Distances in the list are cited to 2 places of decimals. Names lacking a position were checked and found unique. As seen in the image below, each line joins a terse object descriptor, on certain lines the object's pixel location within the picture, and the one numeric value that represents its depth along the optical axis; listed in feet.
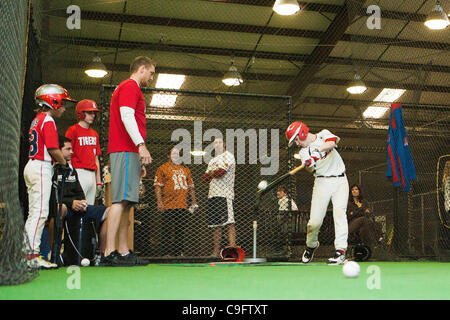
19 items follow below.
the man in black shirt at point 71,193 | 15.01
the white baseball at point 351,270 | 9.05
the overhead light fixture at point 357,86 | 26.42
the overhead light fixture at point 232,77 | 35.22
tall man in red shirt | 13.17
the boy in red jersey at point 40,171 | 12.50
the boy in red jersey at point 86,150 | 16.06
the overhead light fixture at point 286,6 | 25.82
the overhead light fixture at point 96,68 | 31.40
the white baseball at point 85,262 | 14.94
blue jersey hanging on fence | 21.15
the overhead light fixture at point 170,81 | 38.63
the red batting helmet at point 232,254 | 17.56
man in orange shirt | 20.48
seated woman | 23.34
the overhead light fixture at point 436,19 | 26.12
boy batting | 17.01
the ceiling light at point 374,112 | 24.86
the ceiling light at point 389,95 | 24.09
